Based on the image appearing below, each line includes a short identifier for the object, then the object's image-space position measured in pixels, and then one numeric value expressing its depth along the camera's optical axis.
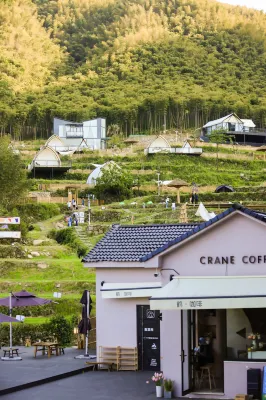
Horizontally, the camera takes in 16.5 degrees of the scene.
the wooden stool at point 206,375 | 19.42
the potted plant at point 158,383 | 18.91
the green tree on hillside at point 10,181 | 59.88
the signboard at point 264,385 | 17.38
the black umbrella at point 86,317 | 24.98
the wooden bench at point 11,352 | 25.21
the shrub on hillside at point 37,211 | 60.59
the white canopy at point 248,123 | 109.85
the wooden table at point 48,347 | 25.47
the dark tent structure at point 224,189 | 65.75
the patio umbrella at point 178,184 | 62.56
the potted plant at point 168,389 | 18.88
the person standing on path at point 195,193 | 62.10
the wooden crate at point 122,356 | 22.55
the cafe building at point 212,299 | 18.14
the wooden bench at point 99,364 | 22.67
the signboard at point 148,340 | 22.39
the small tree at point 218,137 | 92.62
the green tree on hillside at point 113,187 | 69.16
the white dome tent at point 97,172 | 73.41
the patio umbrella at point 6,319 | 24.37
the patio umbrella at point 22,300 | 26.55
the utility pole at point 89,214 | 56.14
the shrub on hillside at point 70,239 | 45.86
